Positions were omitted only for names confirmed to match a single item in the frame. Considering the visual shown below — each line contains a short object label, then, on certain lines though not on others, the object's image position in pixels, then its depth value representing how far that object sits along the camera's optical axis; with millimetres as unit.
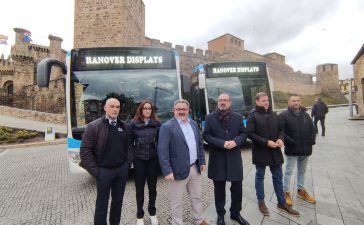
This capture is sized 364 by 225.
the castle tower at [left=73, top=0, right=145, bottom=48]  16641
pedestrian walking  10000
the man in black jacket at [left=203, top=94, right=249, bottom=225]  3088
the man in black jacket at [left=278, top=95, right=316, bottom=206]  3678
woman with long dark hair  3238
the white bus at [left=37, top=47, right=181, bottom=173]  4570
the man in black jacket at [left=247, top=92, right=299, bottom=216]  3363
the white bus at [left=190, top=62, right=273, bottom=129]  7941
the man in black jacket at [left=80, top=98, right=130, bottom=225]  2680
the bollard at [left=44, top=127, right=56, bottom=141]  14003
